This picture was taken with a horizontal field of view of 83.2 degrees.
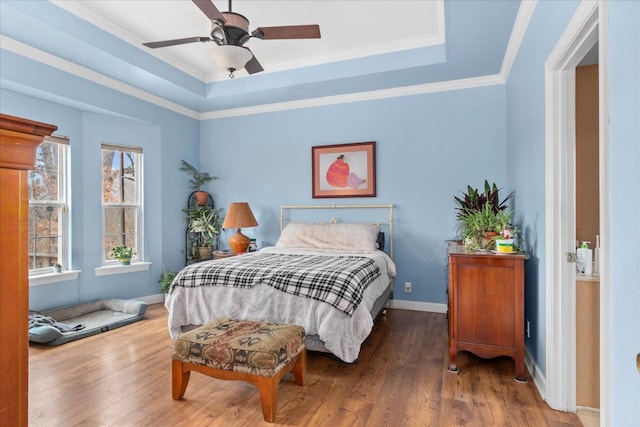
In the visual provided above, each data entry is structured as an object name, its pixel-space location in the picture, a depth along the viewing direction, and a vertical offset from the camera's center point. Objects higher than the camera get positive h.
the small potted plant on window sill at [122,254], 4.40 -0.50
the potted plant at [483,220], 2.75 -0.08
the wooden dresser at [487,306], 2.46 -0.67
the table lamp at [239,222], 4.50 -0.12
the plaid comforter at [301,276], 2.61 -0.51
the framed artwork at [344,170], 4.46 +0.52
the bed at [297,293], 2.58 -0.64
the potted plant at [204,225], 5.01 -0.18
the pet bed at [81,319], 3.10 -1.07
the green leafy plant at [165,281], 4.58 -0.87
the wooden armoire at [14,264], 0.59 -0.09
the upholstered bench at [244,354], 1.99 -0.82
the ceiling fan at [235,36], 2.43 +1.24
